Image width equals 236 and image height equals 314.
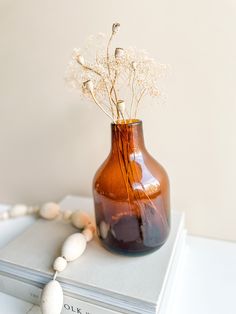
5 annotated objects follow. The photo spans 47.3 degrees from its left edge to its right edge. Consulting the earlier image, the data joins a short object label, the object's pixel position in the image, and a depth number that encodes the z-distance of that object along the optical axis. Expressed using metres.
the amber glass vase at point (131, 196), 0.52
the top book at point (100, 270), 0.46
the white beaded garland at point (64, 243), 0.47
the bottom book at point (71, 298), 0.48
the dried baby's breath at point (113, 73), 0.48
